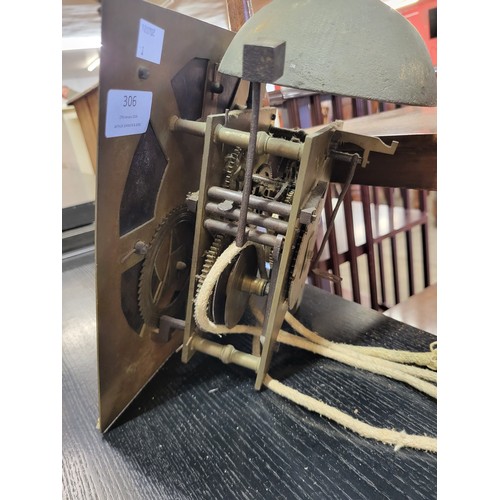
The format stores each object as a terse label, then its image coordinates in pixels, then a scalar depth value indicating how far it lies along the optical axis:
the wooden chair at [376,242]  1.57
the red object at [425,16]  1.80
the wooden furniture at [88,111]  1.93
